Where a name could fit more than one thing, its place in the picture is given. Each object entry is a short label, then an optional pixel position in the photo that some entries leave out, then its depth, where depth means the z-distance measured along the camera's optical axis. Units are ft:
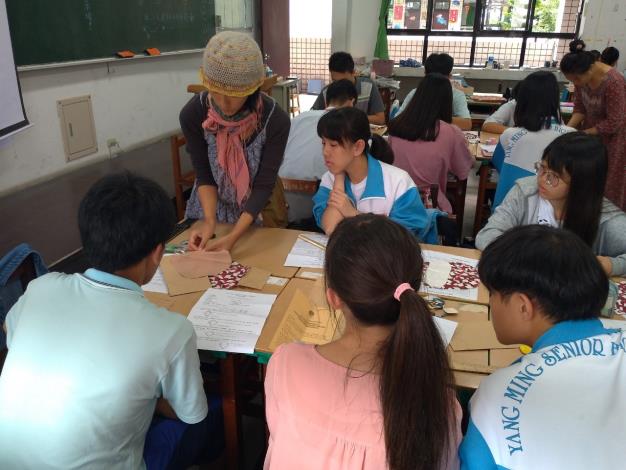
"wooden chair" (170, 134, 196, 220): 10.50
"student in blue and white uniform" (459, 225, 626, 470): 2.51
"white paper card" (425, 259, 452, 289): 5.31
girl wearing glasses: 5.30
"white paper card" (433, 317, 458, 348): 4.40
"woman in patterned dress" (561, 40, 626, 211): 10.91
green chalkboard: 9.80
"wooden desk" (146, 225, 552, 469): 4.14
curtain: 22.80
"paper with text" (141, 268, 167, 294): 5.15
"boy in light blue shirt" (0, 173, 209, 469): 3.12
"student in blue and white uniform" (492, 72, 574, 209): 9.02
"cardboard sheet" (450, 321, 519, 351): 4.28
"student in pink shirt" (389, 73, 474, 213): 9.16
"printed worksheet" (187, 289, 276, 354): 4.31
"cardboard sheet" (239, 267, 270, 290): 5.23
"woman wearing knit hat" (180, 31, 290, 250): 5.96
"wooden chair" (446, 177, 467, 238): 11.11
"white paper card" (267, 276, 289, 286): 5.31
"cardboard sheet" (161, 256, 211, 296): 5.12
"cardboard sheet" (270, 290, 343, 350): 4.38
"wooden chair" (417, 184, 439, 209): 8.95
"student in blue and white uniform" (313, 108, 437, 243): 6.23
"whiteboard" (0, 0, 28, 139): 9.02
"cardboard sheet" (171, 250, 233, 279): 5.42
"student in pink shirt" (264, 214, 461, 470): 2.70
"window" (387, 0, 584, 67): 22.48
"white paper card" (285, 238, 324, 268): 5.71
